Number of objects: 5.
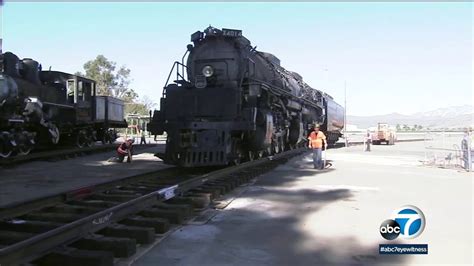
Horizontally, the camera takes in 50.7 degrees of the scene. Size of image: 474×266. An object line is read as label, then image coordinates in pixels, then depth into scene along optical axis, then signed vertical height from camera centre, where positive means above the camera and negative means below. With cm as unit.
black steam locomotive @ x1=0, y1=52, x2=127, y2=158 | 1641 +89
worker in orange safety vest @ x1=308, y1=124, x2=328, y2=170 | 1527 -44
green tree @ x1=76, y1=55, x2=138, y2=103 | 7656 +867
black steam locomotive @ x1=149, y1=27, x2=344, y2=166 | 1224 +71
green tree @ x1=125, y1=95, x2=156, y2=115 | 7862 +361
